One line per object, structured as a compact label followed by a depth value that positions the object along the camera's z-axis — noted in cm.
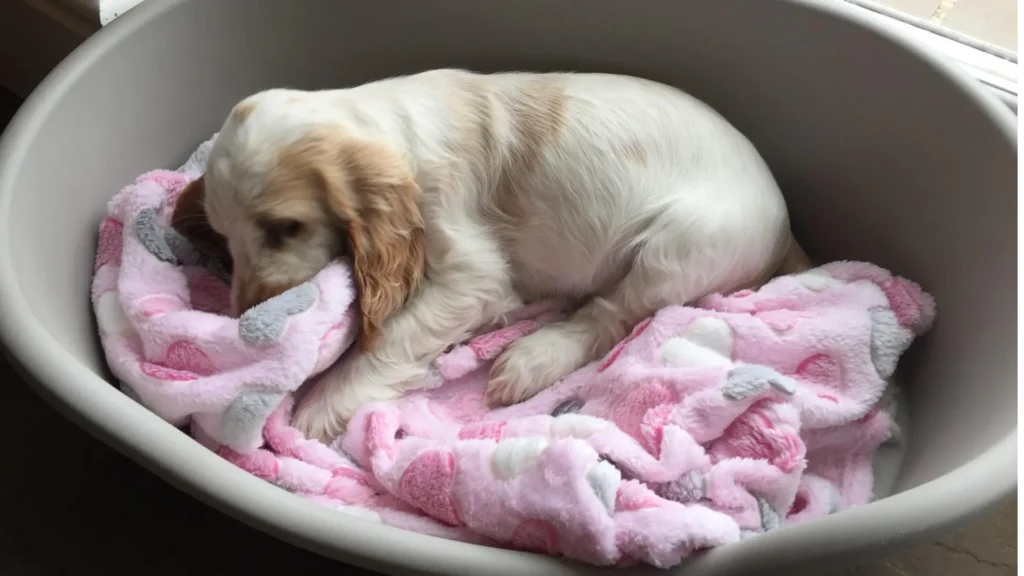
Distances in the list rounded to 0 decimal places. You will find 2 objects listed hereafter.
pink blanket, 46
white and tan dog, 54
